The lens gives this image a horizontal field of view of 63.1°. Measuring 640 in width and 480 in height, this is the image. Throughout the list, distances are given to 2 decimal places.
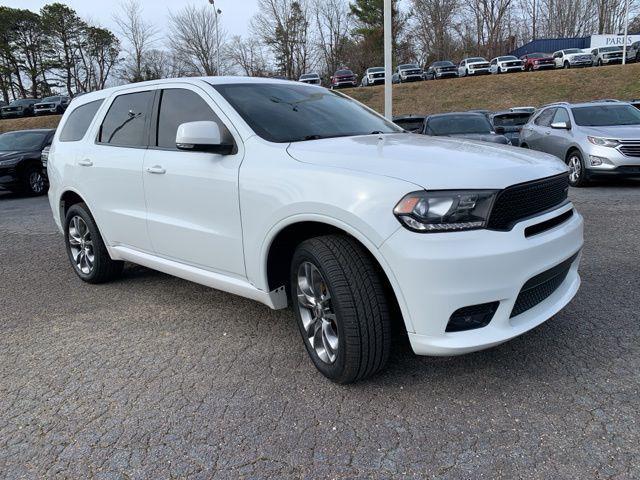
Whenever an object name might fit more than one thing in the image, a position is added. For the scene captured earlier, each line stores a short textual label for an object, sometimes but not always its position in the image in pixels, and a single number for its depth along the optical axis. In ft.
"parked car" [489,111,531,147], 56.06
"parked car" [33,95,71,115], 116.37
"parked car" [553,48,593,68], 116.67
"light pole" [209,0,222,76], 124.67
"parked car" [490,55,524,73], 117.70
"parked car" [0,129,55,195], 40.78
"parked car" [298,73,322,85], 109.77
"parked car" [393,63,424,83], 123.65
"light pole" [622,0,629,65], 112.10
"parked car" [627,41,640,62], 115.24
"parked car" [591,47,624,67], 115.24
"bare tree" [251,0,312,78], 175.63
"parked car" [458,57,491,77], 121.29
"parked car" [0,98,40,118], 120.88
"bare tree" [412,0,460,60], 186.19
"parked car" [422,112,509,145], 37.45
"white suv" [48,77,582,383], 8.10
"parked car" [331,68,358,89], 124.88
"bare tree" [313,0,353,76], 189.16
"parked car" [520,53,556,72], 119.96
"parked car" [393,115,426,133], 47.64
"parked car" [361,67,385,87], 122.93
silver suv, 29.48
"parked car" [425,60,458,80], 123.34
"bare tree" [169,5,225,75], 167.53
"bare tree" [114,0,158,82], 168.25
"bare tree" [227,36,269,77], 179.11
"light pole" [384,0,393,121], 44.91
